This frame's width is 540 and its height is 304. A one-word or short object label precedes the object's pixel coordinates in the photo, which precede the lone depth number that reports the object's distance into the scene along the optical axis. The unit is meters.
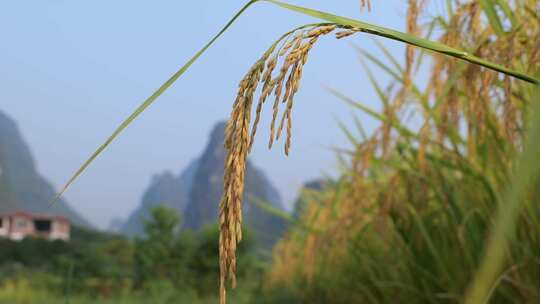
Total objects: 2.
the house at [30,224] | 38.31
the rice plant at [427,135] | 0.56
